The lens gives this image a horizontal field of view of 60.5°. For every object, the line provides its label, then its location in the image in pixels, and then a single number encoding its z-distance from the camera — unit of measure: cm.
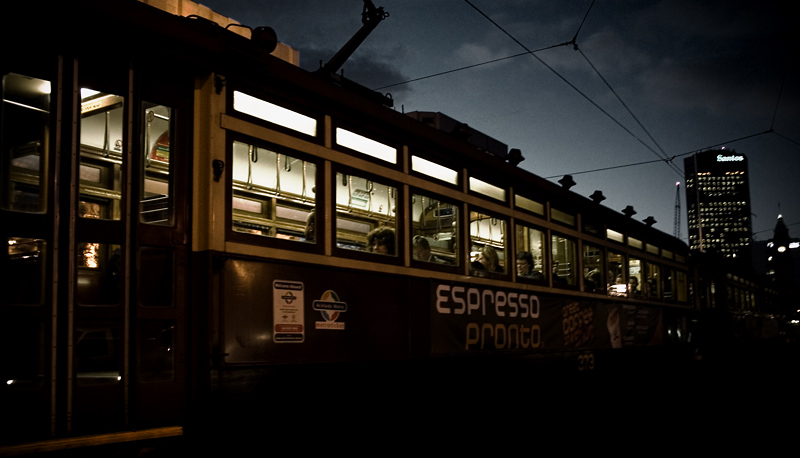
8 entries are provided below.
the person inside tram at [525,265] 745
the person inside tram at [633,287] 1030
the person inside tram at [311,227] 488
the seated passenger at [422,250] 591
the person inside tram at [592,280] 901
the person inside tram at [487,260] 676
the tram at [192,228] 356
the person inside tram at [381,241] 548
